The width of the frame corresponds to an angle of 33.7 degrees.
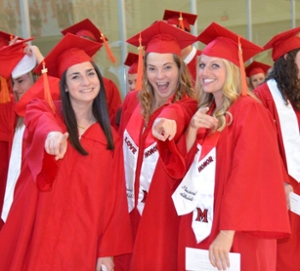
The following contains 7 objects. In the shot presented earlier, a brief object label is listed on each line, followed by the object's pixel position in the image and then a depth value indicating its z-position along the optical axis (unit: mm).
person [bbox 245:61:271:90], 6602
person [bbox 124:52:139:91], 4753
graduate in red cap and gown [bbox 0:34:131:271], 2623
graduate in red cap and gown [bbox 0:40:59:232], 3342
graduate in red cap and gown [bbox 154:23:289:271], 2408
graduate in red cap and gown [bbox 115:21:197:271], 2844
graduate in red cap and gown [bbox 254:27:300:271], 3428
